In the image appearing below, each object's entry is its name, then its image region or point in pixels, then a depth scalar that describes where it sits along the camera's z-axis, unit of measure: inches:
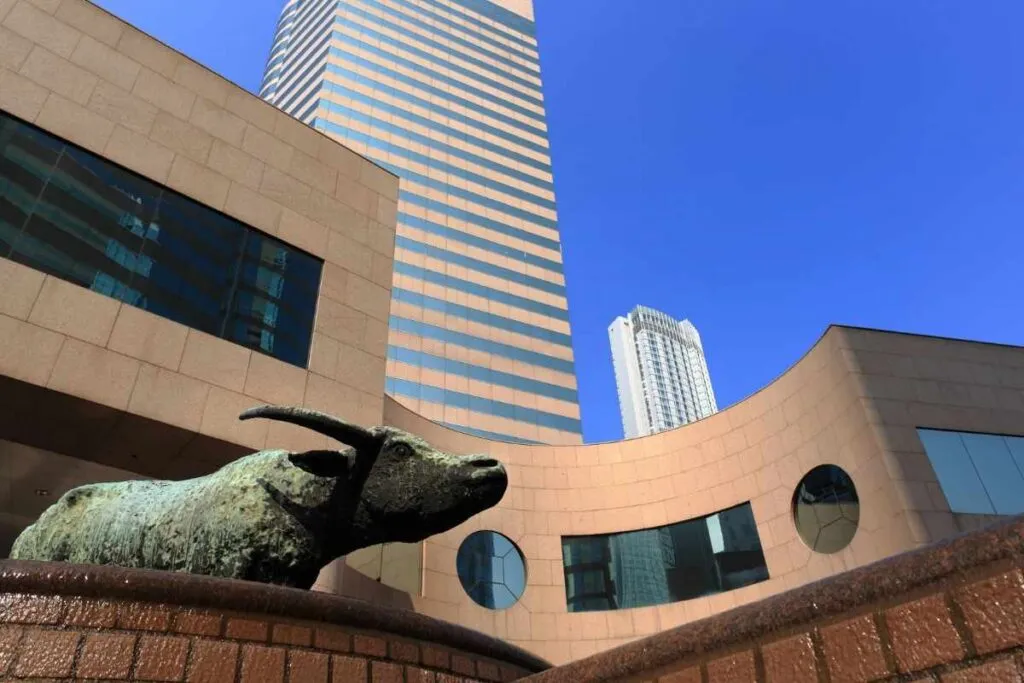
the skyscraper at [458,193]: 2185.0
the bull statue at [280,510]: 223.5
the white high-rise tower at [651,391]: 7303.2
